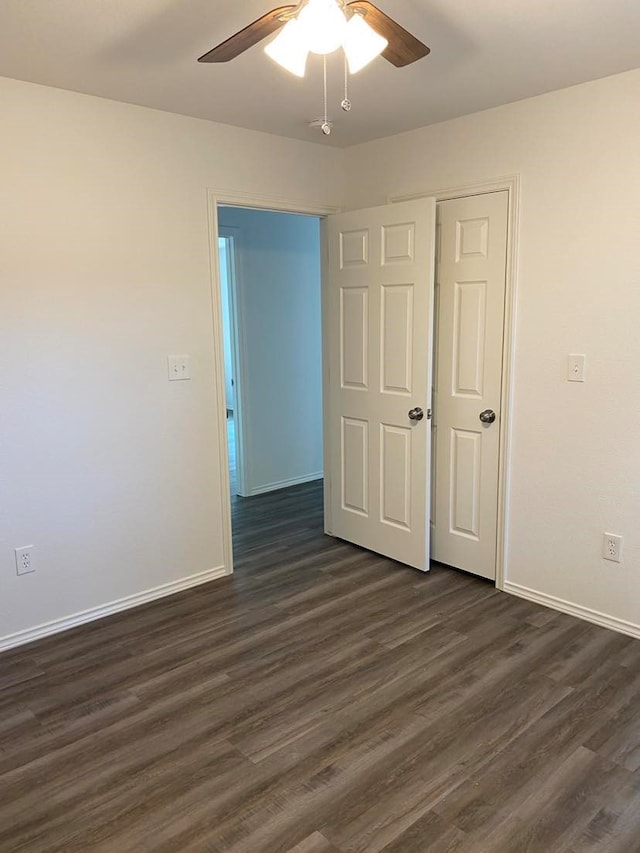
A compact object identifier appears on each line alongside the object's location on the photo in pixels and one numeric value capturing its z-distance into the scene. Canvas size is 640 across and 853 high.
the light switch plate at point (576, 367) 2.80
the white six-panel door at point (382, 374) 3.28
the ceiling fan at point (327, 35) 1.64
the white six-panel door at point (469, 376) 3.10
